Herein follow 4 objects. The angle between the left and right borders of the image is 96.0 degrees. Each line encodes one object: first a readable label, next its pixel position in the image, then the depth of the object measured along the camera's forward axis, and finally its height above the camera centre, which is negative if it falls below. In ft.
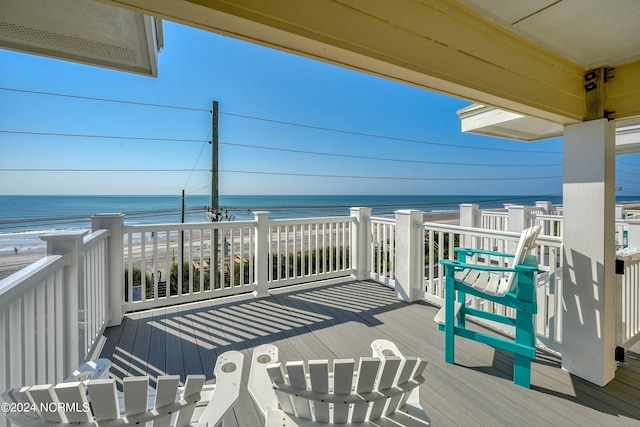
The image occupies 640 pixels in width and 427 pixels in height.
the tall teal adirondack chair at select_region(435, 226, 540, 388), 6.48 -2.09
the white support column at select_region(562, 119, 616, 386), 6.65 -0.91
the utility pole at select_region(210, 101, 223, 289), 25.00 +4.49
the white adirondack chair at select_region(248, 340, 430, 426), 3.04 -1.97
